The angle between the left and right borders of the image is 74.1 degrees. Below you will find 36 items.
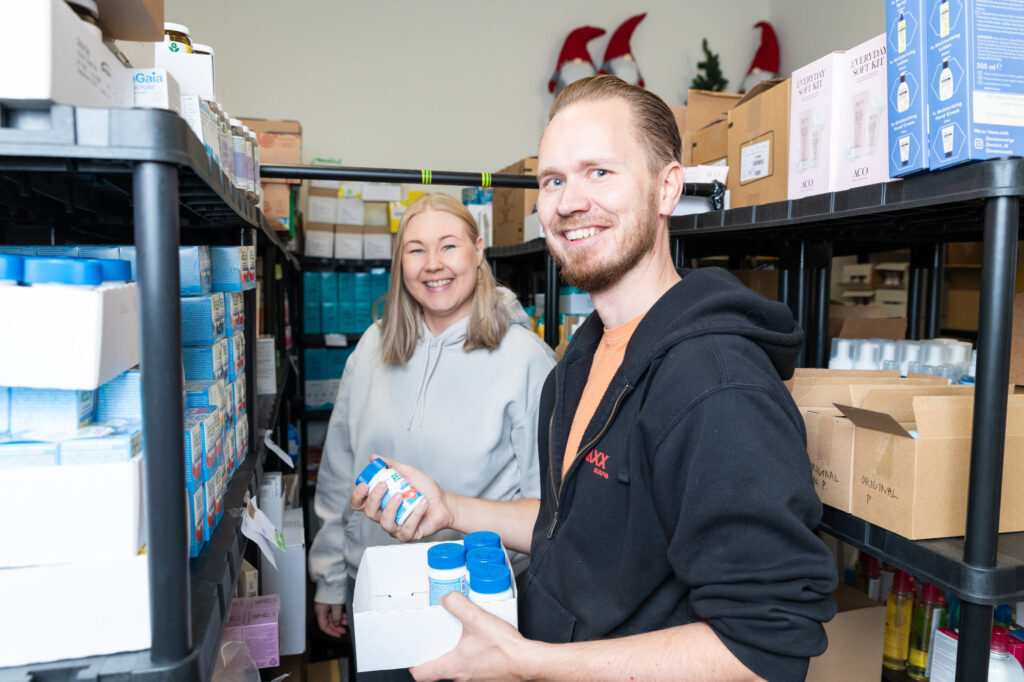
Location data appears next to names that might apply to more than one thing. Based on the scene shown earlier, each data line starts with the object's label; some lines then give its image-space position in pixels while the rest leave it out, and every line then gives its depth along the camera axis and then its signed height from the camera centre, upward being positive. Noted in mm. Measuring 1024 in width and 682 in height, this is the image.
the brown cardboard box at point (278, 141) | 3480 +794
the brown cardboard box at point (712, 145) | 2131 +510
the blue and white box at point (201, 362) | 1066 -108
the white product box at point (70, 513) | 652 -214
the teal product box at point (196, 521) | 866 -296
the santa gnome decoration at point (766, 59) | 5852 +2092
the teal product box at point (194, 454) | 874 -210
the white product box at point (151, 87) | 929 +285
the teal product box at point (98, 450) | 670 -155
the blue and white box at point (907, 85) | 1039 +344
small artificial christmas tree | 5859 +1935
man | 927 -257
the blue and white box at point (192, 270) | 1040 +38
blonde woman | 2004 -285
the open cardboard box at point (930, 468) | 1092 -272
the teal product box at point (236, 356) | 1228 -115
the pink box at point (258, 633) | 1238 -617
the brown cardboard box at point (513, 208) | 3344 +477
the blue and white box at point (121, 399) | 738 -114
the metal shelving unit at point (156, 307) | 602 -12
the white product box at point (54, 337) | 639 -42
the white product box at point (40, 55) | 585 +211
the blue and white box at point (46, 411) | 677 -118
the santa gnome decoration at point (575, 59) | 5535 +1965
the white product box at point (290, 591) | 1607 -702
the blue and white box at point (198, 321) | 1058 -42
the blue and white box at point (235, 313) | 1216 -34
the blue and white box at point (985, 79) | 952 +319
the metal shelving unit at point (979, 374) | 954 -99
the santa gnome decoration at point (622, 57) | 5641 +2022
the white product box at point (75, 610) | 655 -310
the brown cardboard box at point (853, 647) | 1581 -814
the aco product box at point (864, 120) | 1354 +377
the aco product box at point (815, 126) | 1474 +399
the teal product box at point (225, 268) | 1240 +49
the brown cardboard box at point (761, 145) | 1703 +416
